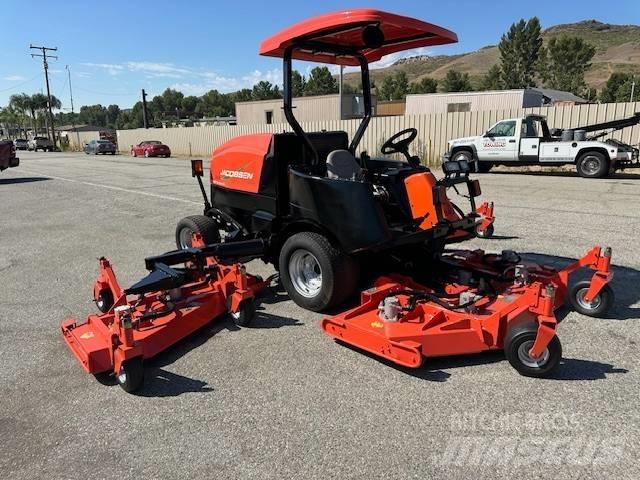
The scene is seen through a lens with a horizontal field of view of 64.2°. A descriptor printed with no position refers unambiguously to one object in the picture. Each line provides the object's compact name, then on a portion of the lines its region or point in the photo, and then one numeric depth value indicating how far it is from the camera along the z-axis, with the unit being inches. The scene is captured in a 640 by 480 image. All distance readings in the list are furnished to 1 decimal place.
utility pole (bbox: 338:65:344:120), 1027.4
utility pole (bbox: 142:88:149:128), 1812.7
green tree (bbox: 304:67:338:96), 3666.3
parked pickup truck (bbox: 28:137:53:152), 1952.5
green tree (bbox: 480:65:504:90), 2979.8
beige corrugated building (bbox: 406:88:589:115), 1192.8
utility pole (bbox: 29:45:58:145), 2144.4
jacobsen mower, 126.7
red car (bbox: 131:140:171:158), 1269.2
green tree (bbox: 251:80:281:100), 4244.6
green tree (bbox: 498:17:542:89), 2967.5
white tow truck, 533.0
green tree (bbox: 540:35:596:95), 2967.5
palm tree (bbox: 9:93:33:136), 3336.6
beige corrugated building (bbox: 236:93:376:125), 1358.3
